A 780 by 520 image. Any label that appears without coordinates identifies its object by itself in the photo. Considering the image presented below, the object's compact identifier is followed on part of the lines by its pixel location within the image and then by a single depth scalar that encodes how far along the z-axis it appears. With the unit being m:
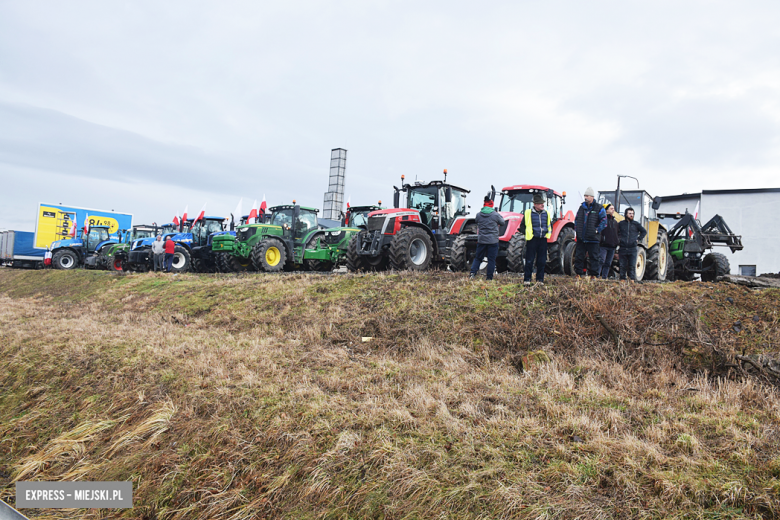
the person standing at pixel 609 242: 8.84
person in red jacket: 17.12
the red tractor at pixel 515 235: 10.06
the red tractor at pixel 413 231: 10.88
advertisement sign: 27.13
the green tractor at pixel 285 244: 15.36
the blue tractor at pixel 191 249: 18.30
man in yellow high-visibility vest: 7.66
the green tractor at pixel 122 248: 21.36
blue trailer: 28.05
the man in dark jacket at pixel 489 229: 8.51
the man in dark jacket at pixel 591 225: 8.59
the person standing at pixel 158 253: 17.69
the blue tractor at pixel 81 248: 23.62
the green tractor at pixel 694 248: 12.91
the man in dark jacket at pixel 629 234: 9.12
